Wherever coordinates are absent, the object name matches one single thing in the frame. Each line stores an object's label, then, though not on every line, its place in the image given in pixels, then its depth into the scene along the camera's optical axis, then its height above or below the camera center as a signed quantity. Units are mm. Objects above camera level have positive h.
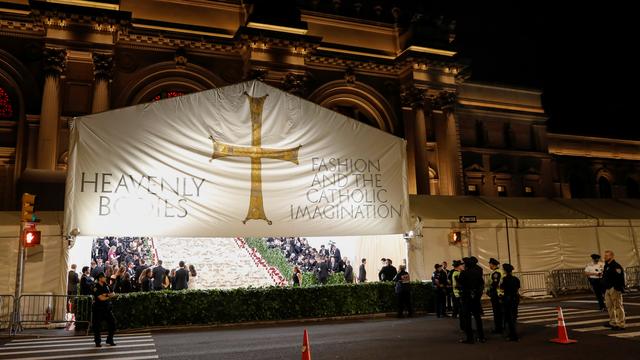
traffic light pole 16203 -197
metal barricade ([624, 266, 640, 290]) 27000 -448
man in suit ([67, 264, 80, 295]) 19875 +0
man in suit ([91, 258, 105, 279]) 19281 +466
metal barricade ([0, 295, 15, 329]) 17344 -805
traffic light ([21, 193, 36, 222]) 16156 +2251
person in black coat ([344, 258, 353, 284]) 22438 +63
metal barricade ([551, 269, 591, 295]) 25016 -547
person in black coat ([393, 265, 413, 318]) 19391 -599
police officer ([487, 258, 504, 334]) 13664 -560
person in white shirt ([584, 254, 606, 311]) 18281 -276
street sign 22188 +2153
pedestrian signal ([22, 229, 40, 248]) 16312 +1371
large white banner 15812 +3438
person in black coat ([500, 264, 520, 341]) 12555 -640
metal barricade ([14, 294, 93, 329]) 16953 -846
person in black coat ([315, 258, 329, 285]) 22922 +172
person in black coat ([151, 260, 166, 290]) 19500 +163
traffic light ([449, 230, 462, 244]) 22781 +1477
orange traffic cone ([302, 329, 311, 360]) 8055 -1095
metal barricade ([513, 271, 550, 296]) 24500 -550
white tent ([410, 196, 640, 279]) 23000 +1785
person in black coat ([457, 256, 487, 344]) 12578 -466
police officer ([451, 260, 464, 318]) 13256 -59
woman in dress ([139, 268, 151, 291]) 19125 +34
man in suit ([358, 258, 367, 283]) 23203 +88
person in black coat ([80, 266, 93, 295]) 18453 -52
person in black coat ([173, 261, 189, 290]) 19328 +32
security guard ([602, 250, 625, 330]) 13633 -543
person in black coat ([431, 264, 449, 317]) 18984 -595
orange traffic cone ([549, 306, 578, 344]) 11874 -1422
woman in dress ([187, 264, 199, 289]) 21217 +88
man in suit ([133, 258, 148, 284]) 20600 +421
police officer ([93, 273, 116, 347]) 13641 -646
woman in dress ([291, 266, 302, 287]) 21969 -2
